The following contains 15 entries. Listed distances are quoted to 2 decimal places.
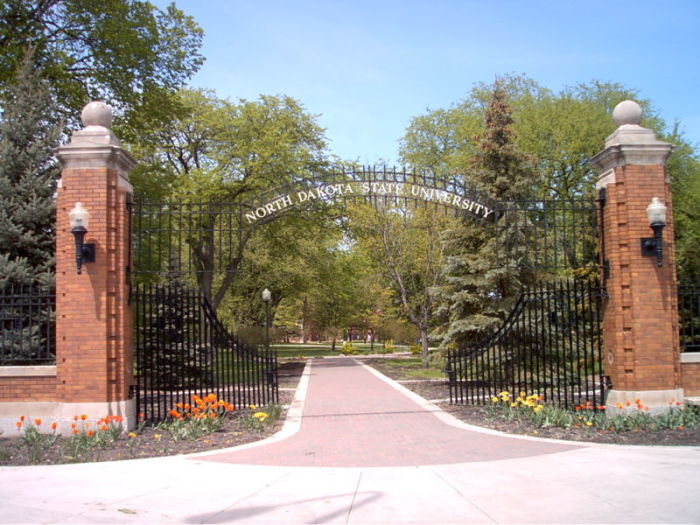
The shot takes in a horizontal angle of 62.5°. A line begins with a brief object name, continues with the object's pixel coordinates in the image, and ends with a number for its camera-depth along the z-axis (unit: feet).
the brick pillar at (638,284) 31.48
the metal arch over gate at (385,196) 33.63
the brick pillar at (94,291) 29.86
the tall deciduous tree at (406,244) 78.79
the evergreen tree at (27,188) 35.55
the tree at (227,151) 75.25
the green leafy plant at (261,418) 31.83
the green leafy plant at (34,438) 25.81
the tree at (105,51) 55.72
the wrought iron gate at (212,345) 32.08
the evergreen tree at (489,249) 51.80
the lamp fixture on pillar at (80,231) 29.01
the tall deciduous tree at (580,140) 80.33
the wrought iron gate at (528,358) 38.86
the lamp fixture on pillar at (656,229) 30.42
